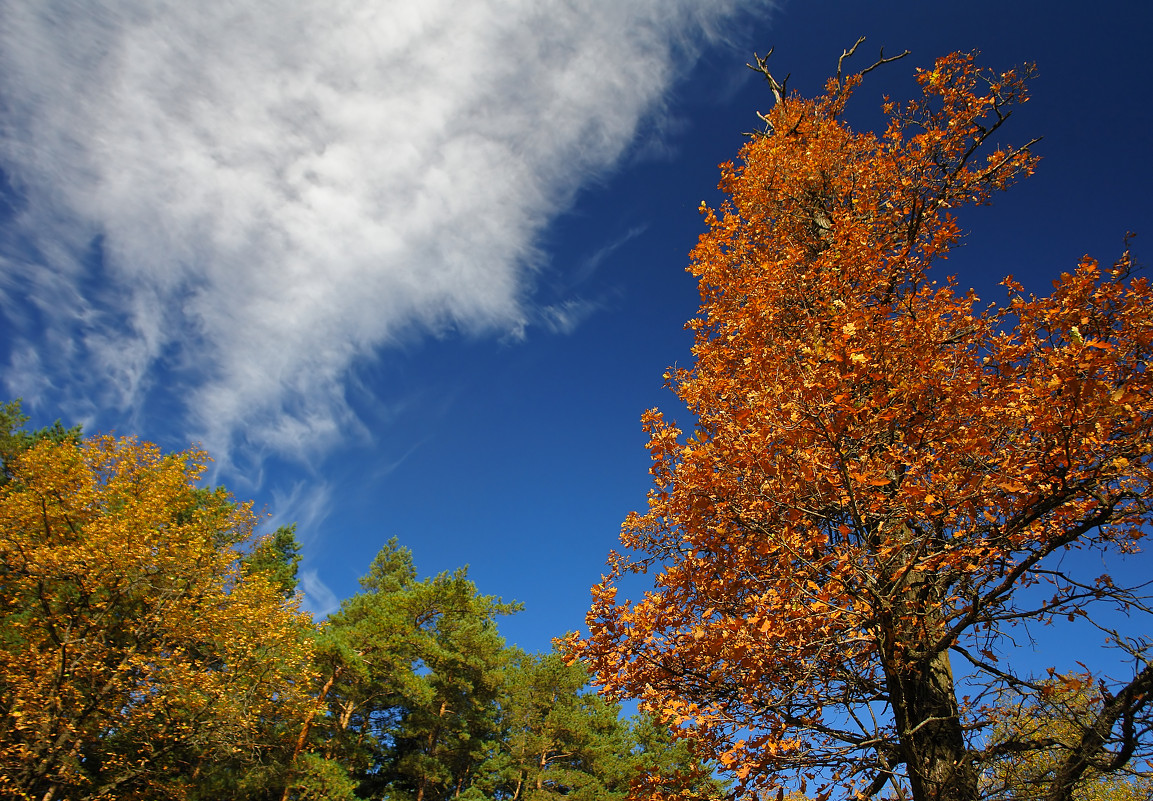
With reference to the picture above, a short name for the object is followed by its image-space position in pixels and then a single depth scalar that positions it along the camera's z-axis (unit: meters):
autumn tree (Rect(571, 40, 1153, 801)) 2.90
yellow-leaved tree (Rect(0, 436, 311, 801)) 10.84
